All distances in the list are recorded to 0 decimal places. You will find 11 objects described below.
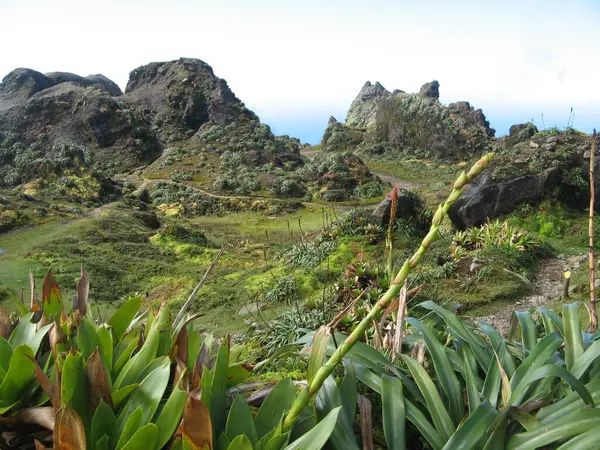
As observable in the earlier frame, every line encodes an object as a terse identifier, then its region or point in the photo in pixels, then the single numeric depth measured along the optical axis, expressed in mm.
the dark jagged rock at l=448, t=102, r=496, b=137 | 34688
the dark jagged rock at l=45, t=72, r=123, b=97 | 42588
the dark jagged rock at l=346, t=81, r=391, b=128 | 45709
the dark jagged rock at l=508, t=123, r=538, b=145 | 26678
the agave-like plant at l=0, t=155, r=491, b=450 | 1294
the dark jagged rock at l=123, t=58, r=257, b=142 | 34969
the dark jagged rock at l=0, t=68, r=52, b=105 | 35812
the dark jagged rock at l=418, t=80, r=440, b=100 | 45469
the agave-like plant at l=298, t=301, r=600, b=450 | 1655
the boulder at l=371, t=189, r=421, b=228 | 10719
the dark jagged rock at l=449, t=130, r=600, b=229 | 10594
